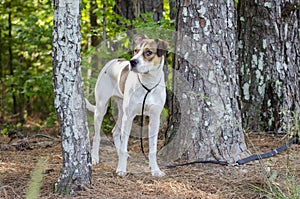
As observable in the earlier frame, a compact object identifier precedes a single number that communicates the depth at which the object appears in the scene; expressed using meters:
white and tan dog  7.60
